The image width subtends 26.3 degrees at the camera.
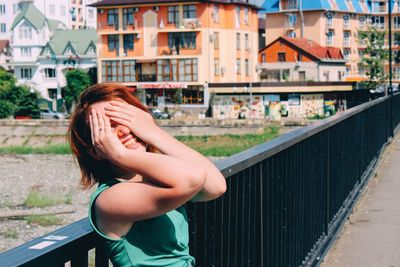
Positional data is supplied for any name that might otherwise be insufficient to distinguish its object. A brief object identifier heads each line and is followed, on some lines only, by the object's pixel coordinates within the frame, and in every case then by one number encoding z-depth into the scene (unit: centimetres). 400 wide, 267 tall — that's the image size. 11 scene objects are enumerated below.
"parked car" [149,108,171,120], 6660
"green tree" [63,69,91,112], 7356
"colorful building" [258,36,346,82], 7150
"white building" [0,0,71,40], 10619
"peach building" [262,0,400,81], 8300
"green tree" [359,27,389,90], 5678
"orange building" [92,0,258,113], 6806
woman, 253
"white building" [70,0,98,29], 11112
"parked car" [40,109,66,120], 7175
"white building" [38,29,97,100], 8038
